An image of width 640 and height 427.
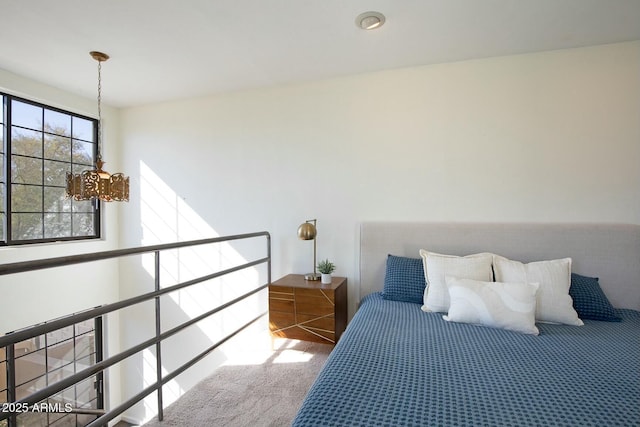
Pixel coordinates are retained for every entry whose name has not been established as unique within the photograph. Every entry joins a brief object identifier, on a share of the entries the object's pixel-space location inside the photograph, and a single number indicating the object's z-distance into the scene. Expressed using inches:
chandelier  84.1
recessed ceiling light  74.3
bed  39.9
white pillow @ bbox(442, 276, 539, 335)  66.1
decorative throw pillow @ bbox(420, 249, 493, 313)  78.1
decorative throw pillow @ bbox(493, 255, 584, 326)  71.2
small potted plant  99.2
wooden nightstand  92.8
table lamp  99.4
